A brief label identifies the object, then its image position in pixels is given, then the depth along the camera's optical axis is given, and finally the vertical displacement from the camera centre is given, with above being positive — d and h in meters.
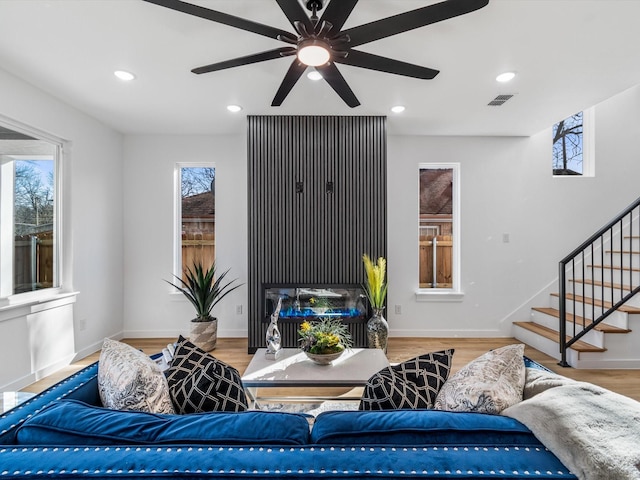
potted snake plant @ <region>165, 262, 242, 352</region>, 3.72 -0.79
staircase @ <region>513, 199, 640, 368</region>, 3.22 -0.85
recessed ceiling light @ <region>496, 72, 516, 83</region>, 2.69 +1.32
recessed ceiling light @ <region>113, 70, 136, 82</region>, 2.66 +1.31
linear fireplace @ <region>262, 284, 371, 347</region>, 3.73 -0.75
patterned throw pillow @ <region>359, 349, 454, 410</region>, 1.17 -0.53
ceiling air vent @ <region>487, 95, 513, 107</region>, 3.13 +1.32
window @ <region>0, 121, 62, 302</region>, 2.82 +0.25
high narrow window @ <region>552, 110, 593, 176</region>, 4.35 +1.21
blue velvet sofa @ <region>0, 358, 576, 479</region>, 0.77 -0.52
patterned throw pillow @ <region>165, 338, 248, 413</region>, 1.23 -0.55
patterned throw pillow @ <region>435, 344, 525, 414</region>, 1.09 -0.49
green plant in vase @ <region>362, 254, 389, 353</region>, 3.48 -0.68
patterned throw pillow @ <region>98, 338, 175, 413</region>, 1.16 -0.52
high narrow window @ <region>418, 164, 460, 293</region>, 4.43 +0.15
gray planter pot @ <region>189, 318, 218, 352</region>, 3.71 -1.06
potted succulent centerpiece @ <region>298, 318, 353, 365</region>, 2.24 -0.71
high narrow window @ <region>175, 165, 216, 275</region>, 4.38 +0.32
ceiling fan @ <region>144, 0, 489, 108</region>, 1.46 +1.01
